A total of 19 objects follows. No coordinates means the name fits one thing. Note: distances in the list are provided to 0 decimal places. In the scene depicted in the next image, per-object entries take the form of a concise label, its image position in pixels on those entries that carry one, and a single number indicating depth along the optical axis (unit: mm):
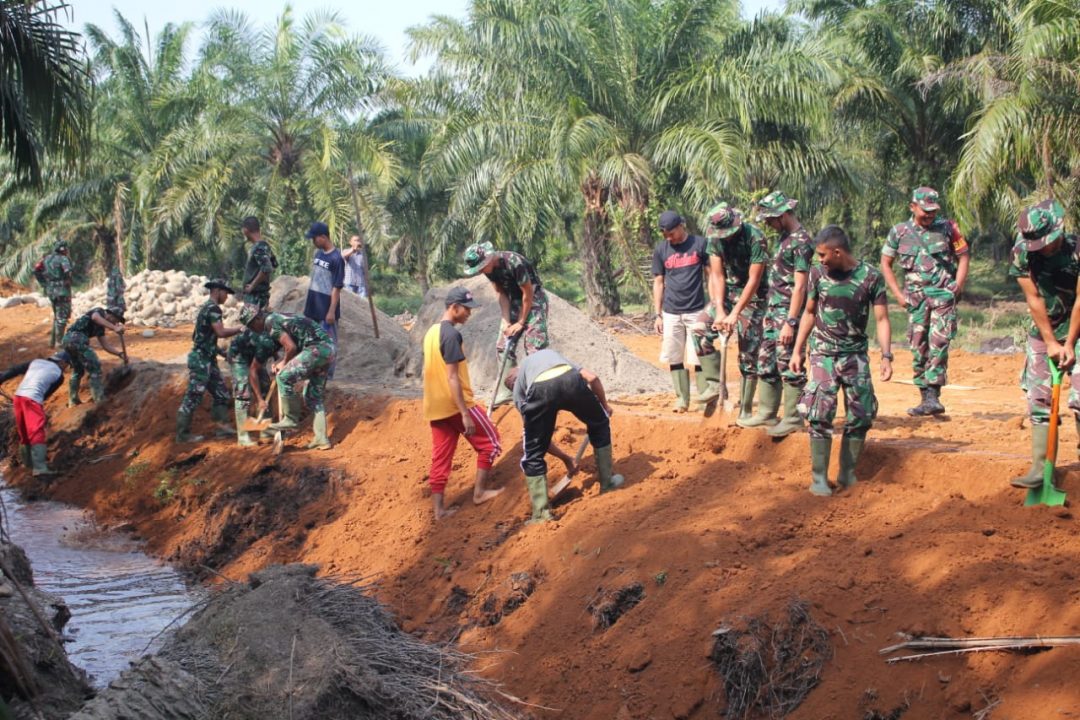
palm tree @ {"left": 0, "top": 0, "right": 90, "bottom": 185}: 9523
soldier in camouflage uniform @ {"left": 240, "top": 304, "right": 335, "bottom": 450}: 10438
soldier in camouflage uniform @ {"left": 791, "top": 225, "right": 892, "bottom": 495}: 6766
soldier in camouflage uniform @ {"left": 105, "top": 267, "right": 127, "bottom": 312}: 16734
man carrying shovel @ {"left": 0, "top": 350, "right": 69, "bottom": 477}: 12289
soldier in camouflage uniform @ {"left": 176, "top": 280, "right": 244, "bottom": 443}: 11656
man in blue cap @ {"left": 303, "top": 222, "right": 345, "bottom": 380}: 11812
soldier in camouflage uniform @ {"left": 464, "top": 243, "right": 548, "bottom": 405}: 9055
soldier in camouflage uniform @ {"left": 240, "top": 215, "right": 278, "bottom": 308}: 11961
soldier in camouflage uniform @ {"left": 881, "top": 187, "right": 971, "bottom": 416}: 8680
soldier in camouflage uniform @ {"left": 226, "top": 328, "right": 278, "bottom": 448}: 11070
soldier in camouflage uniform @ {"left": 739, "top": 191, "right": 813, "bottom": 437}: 7699
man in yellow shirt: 8086
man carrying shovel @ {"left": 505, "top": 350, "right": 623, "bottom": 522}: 7344
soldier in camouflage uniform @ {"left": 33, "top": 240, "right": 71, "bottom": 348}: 17094
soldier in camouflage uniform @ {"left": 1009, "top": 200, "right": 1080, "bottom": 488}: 6145
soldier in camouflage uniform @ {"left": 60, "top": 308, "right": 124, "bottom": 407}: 13680
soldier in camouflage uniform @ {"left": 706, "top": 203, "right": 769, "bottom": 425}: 8109
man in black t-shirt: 8969
